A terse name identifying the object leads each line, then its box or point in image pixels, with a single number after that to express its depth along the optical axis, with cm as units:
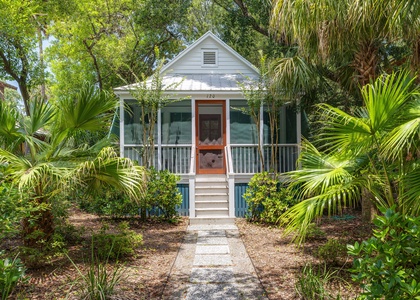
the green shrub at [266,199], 911
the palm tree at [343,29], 579
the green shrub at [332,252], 540
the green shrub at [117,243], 580
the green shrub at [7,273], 339
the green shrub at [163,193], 945
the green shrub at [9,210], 374
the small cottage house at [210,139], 1043
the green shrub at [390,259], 299
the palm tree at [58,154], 515
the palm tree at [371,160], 386
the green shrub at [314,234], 708
